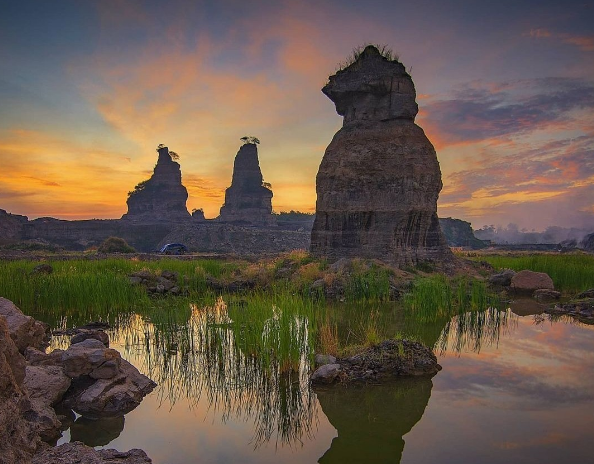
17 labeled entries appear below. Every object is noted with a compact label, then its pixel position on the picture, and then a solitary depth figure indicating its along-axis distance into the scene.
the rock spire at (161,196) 109.19
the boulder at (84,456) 4.36
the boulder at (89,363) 7.12
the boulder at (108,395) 6.58
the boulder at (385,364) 7.69
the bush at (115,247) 45.80
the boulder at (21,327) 8.05
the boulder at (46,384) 6.44
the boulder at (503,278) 21.25
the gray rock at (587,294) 16.89
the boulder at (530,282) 19.48
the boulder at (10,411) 3.56
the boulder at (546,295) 17.81
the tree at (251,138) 115.19
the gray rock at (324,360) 8.30
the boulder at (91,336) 9.64
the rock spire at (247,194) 107.75
